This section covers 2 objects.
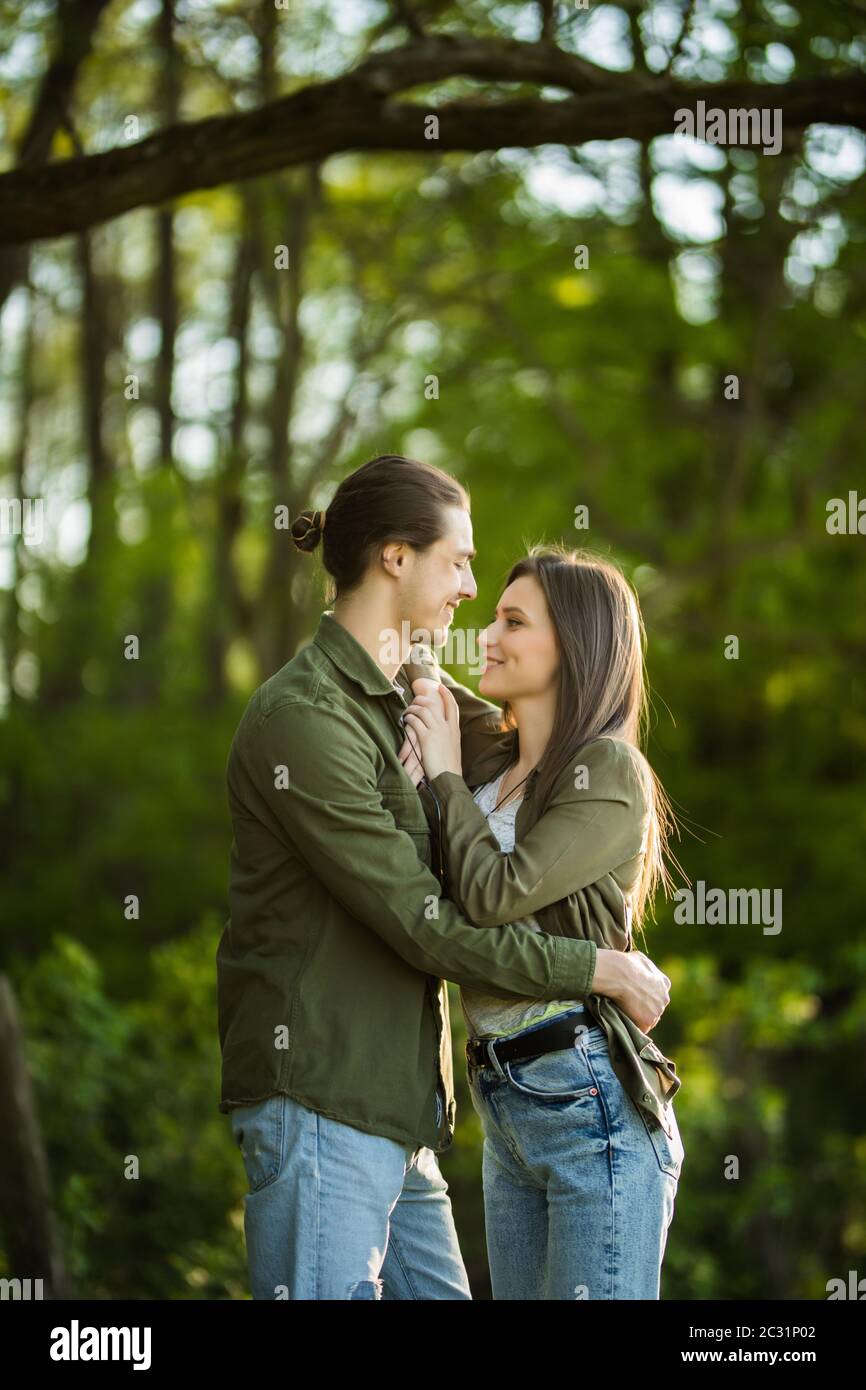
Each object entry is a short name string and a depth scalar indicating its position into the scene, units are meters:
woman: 6.34
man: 6.27
